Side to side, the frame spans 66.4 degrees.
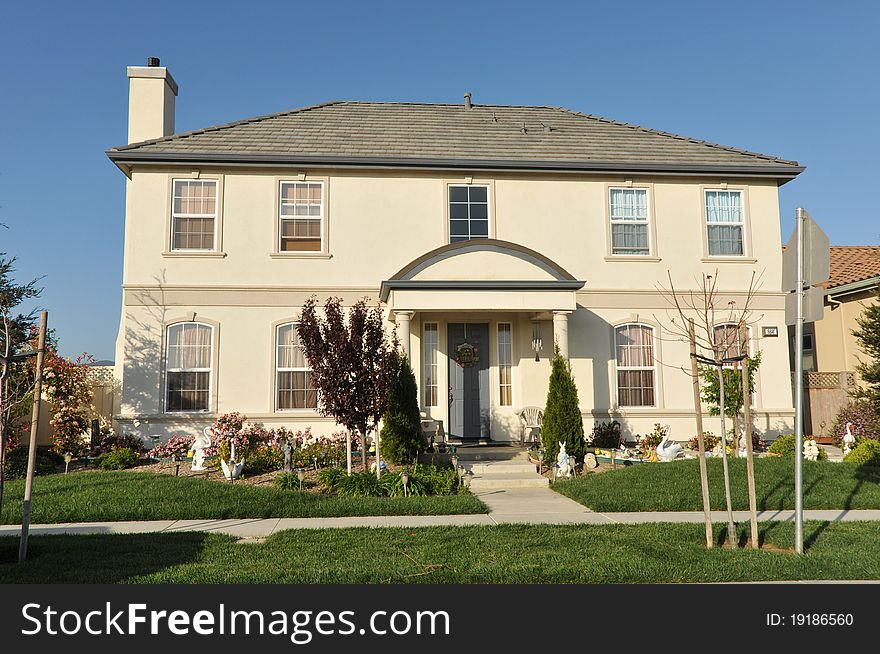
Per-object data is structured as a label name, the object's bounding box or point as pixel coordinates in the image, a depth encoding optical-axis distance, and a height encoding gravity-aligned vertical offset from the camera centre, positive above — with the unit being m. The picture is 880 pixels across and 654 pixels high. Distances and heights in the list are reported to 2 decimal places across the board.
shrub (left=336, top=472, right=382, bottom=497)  10.54 -1.39
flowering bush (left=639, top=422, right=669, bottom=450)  15.04 -0.97
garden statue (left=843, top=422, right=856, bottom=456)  14.03 -1.01
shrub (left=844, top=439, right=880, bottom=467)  12.94 -1.18
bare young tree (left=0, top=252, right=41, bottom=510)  7.30 +0.80
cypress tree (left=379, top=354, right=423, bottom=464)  12.70 -0.52
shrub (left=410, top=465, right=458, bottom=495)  10.88 -1.34
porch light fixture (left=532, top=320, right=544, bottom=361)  15.38 +1.29
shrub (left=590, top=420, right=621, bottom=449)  15.12 -0.93
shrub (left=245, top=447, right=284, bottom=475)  12.66 -1.18
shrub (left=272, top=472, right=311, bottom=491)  11.02 -1.36
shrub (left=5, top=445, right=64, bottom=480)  12.77 -1.19
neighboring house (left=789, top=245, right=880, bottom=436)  17.41 +1.35
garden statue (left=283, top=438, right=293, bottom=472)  12.32 -1.06
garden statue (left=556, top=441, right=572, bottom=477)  12.40 -1.27
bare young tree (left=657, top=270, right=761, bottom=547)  15.78 +2.02
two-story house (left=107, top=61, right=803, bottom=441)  14.59 +3.17
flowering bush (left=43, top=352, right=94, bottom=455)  13.82 +0.02
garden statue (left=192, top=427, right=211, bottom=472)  12.34 -1.03
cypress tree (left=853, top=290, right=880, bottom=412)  15.11 +1.01
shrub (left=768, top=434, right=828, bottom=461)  13.55 -1.07
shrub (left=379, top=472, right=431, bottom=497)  10.58 -1.40
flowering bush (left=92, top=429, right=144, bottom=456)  13.73 -0.88
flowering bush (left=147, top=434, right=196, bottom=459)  13.56 -0.98
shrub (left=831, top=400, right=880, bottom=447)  15.33 -0.62
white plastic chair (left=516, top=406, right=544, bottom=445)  14.97 -0.48
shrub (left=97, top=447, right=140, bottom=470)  12.90 -1.14
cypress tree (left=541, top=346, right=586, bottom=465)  12.99 -0.45
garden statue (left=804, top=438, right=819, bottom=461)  13.21 -1.14
